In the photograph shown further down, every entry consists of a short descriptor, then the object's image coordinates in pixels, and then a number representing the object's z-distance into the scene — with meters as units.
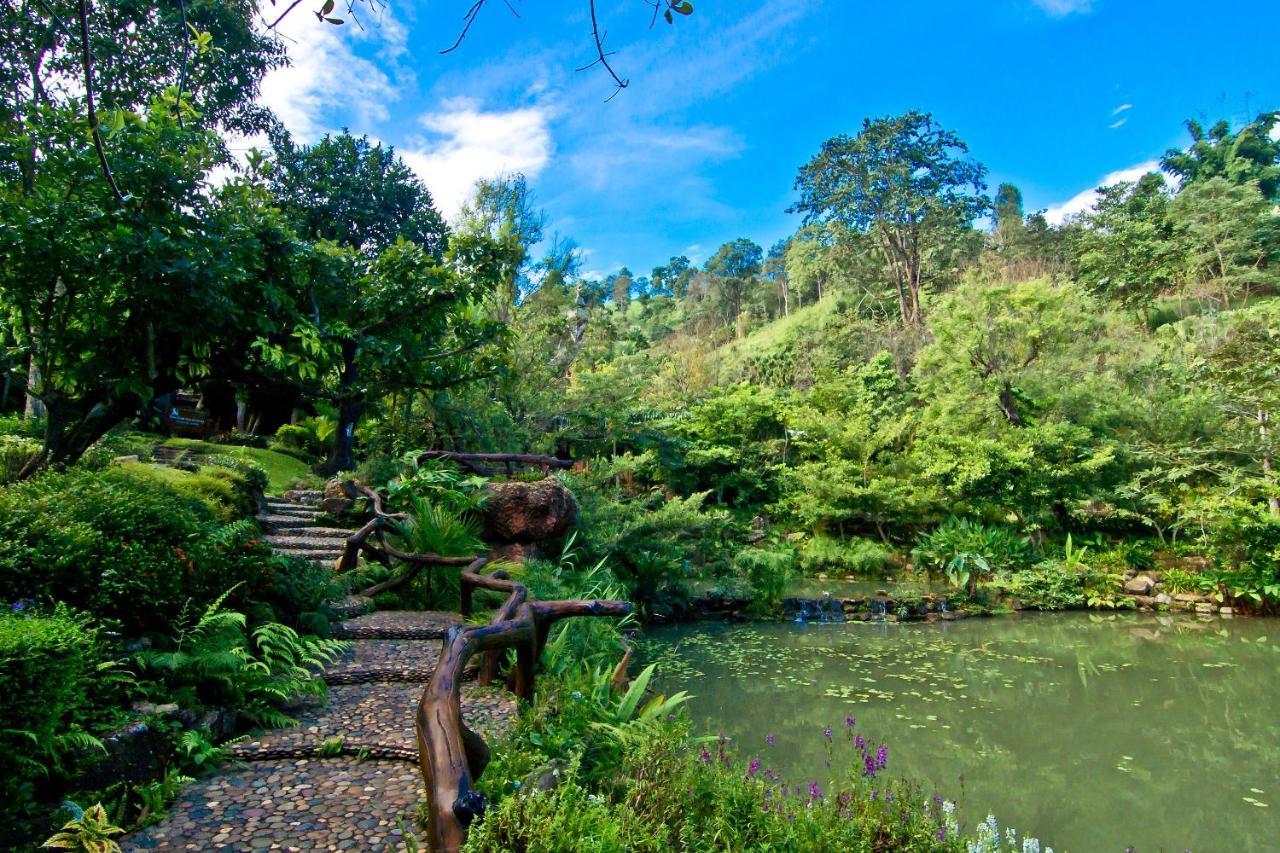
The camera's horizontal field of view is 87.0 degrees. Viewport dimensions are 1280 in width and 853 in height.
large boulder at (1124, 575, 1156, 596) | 11.29
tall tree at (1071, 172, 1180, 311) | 22.28
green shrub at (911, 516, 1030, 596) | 11.64
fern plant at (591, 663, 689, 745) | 3.34
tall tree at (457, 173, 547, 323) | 15.24
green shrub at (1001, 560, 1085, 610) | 11.17
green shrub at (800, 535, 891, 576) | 13.17
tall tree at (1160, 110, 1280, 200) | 25.53
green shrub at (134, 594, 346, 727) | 3.06
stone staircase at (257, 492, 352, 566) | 6.55
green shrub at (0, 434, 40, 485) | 4.96
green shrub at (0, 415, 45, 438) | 7.41
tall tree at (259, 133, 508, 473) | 4.79
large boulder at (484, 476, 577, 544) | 7.31
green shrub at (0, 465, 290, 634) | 2.93
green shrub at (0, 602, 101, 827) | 2.07
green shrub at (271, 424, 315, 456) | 13.76
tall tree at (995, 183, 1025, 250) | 27.78
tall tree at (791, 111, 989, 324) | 23.14
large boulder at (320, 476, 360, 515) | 8.01
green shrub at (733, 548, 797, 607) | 10.57
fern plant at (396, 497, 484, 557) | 6.32
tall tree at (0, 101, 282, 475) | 3.76
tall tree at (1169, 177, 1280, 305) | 21.56
